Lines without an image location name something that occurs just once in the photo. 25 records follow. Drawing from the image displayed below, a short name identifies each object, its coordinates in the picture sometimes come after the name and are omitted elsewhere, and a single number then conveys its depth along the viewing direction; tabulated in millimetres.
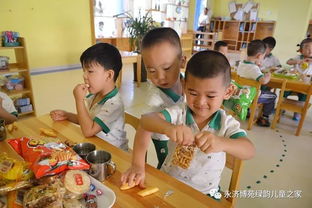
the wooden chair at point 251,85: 2636
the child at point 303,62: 3119
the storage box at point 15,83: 2779
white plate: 666
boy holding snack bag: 700
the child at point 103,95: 1123
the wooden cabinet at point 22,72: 2725
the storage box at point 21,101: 2805
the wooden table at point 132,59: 4258
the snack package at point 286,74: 2821
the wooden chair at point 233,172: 942
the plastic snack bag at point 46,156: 688
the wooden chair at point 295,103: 2638
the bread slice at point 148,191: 710
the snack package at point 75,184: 652
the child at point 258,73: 2670
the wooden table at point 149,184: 683
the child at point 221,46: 3124
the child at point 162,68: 1018
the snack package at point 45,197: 600
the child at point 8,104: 1810
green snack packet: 1051
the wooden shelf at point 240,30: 8789
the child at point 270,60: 3667
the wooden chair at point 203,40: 8055
